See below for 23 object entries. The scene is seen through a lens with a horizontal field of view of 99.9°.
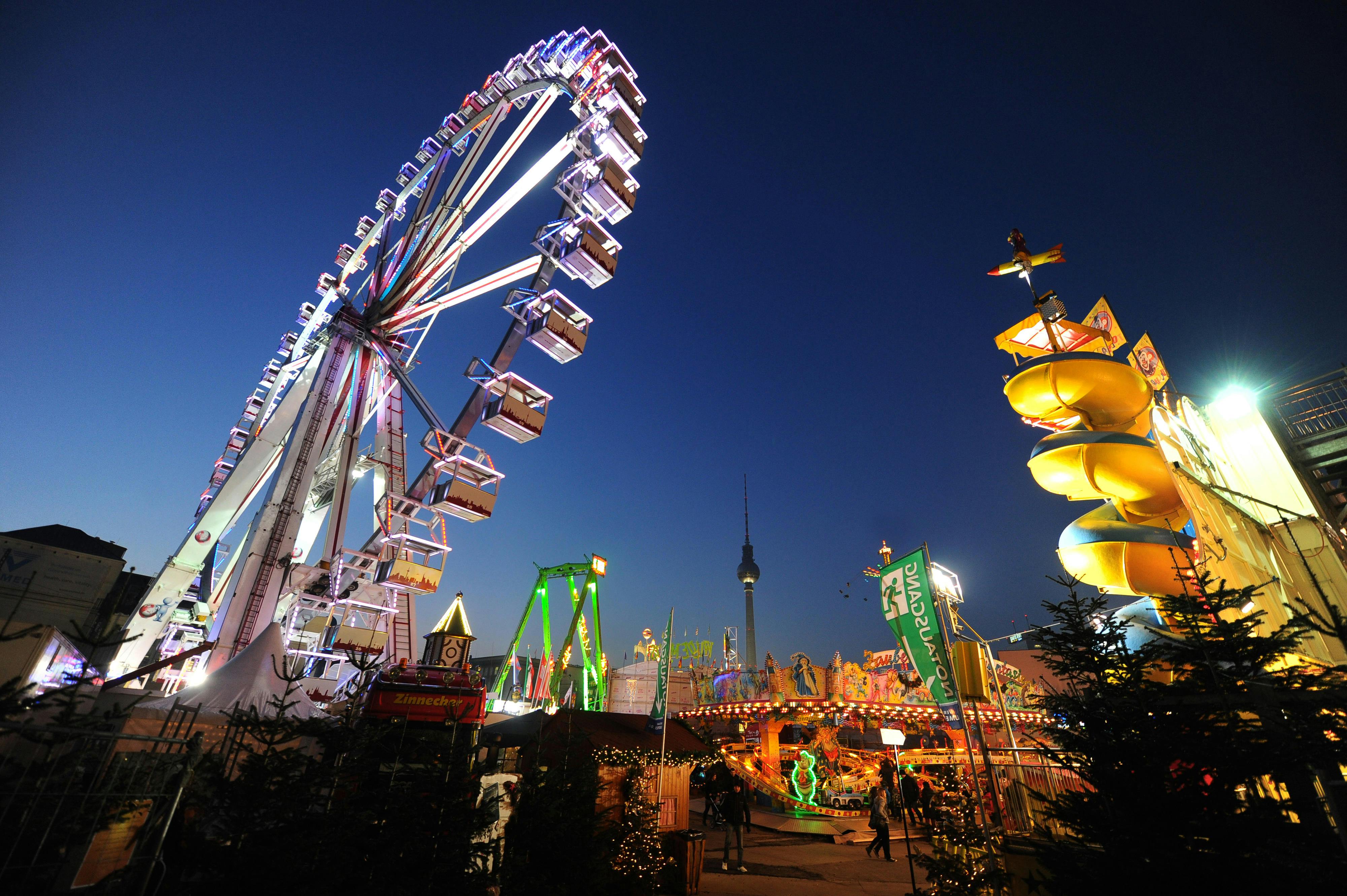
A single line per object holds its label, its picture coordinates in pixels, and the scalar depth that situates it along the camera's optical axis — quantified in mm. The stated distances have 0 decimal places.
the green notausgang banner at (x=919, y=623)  9242
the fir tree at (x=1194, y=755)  4164
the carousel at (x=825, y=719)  18672
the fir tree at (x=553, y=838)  6711
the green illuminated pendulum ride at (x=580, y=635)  23344
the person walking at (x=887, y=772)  15664
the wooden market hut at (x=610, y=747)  9070
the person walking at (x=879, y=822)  11898
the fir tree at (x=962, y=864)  6590
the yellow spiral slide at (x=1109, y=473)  7656
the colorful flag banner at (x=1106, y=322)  10672
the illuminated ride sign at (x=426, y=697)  8961
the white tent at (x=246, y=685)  9250
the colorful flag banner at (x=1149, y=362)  10070
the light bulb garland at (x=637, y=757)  9492
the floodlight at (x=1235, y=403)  10195
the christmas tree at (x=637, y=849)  7980
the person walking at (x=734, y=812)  10641
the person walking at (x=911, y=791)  15391
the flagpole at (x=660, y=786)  9281
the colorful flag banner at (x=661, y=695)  10133
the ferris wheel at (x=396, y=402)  15539
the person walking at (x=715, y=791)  14977
